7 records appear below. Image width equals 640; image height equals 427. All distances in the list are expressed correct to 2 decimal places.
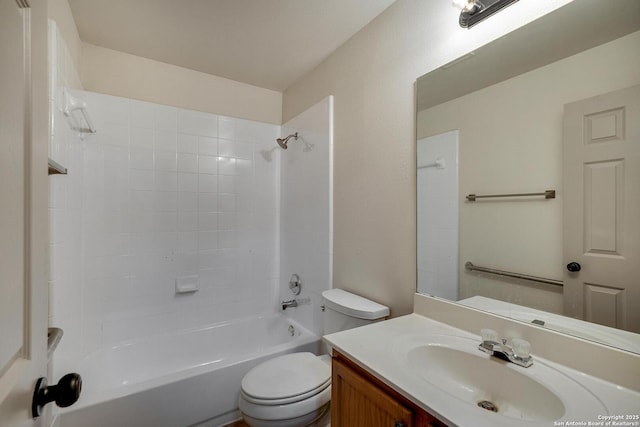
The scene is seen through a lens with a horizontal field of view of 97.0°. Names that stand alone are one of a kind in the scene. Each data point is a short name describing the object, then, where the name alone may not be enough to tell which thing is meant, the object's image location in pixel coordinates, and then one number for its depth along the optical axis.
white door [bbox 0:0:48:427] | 0.42
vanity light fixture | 1.02
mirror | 0.83
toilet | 1.22
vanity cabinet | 0.73
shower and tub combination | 1.53
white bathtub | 1.34
